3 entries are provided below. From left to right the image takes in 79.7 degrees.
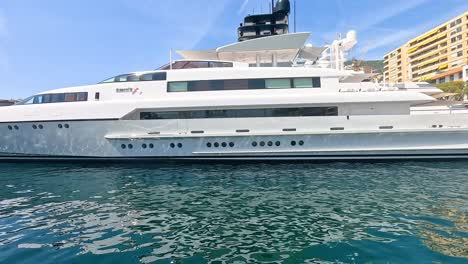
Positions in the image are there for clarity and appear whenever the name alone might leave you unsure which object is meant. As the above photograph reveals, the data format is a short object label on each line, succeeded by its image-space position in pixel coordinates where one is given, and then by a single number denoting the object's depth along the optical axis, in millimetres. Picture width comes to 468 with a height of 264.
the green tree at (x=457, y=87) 49678
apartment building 64750
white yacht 10188
